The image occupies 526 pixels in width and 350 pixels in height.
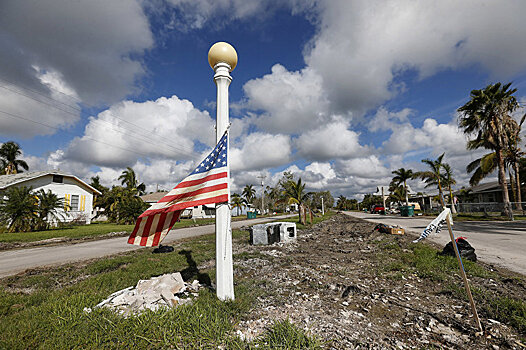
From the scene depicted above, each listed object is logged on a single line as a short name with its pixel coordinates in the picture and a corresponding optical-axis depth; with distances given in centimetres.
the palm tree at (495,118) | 2120
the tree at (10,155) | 4091
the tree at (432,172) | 2772
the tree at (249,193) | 7776
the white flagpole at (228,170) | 397
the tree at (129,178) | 4816
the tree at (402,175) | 4477
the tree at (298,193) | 2193
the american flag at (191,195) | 391
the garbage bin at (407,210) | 3109
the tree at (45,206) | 1915
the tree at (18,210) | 1697
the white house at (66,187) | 2291
